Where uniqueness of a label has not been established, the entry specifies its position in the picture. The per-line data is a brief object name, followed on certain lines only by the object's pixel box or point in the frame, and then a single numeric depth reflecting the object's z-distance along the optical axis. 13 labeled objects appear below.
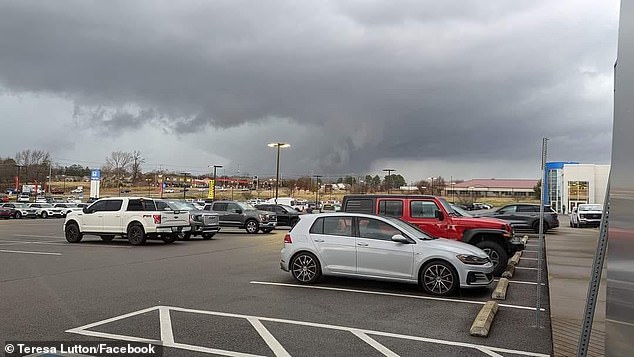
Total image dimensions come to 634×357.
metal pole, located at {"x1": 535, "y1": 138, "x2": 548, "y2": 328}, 6.88
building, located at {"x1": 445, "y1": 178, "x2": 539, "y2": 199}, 112.31
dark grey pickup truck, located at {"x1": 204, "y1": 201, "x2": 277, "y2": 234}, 28.05
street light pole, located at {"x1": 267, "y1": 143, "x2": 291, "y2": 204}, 51.27
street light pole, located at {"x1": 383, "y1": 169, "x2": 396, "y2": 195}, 74.30
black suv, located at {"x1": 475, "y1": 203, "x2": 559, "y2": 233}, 28.75
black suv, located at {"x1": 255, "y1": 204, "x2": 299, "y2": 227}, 33.41
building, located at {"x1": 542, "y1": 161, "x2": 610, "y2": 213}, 69.88
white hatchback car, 9.10
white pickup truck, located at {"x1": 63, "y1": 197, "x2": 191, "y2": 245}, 19.30
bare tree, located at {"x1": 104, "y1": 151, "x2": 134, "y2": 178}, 103.44
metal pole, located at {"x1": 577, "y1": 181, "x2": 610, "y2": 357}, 3.30
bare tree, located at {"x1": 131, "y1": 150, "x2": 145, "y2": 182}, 101.06
